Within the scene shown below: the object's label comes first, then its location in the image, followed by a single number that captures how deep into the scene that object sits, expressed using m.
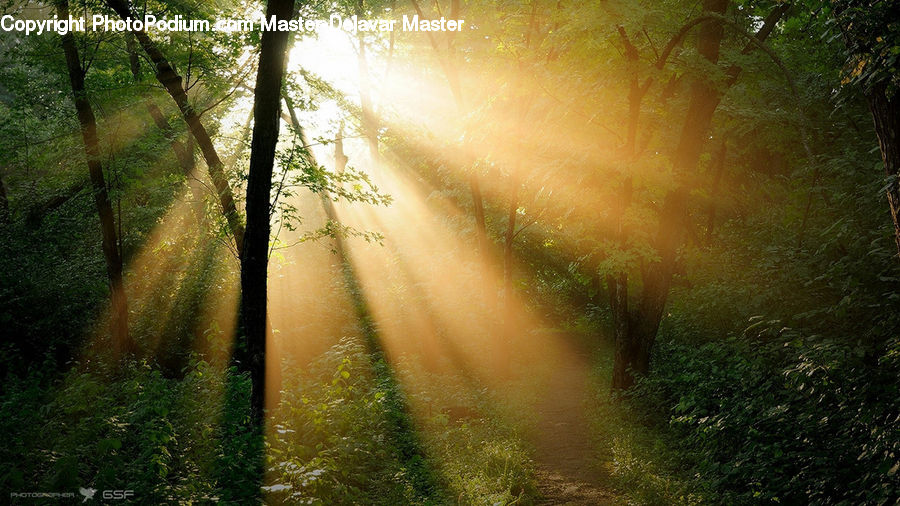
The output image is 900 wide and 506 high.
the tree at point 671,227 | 10.85
